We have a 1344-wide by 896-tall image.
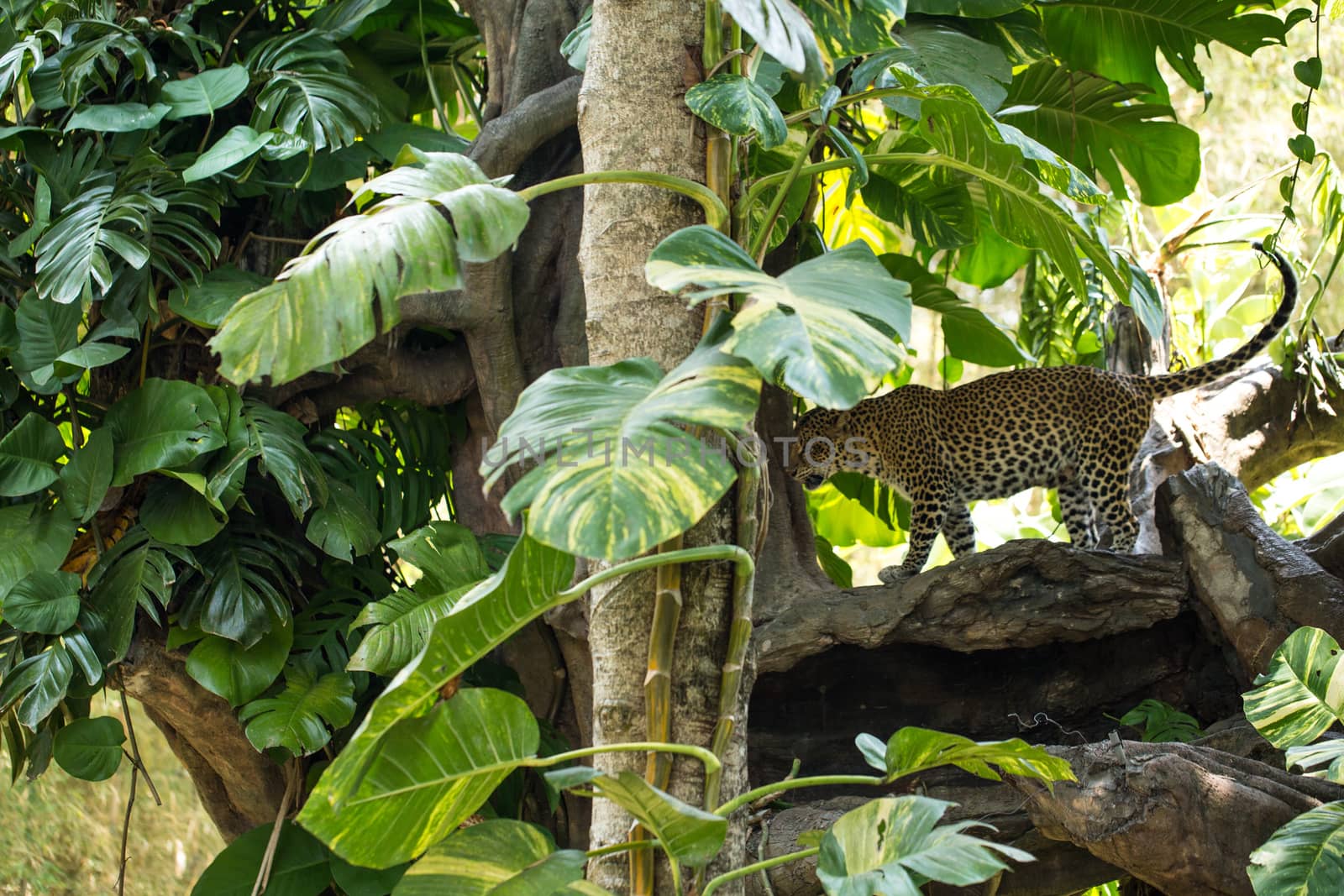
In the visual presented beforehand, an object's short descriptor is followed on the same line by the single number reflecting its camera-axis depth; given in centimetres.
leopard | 877
